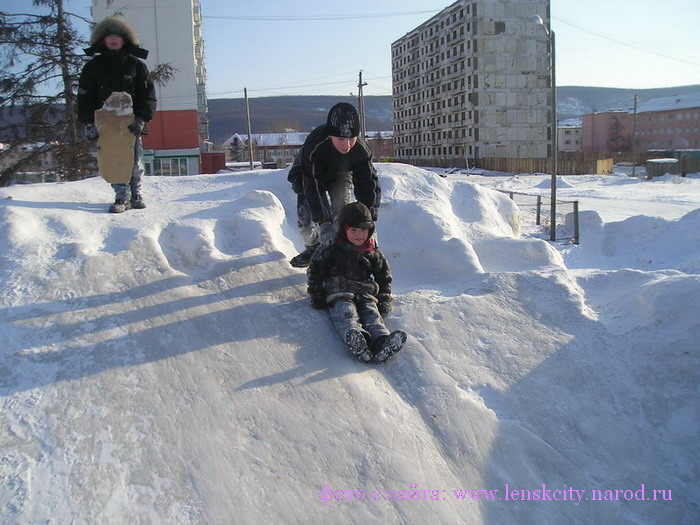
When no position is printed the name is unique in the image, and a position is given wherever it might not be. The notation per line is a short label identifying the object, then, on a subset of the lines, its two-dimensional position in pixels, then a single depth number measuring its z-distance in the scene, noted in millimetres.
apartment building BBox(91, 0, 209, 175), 38688
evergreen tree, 15742
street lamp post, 14214
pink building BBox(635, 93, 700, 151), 89625
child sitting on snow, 4254
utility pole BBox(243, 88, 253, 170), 38997
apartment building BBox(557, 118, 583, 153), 110062
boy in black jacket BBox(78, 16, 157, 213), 5867
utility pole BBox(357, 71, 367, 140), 37209
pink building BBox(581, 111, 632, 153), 99625
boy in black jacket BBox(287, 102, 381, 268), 4805
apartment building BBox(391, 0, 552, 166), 68938
